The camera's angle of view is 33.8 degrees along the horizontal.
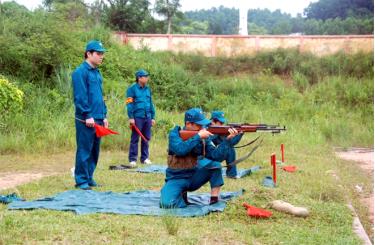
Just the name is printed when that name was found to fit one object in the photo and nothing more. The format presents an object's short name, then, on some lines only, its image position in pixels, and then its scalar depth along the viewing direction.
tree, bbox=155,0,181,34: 34.41
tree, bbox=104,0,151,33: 31.61
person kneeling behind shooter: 7.49
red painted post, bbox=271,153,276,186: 7.86
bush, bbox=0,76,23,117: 13.55
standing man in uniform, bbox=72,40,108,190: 7.82
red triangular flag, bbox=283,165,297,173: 10.16
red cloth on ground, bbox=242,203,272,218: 6.27
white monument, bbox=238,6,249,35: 32.62
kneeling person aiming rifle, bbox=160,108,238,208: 6.66
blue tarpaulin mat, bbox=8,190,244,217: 6.46
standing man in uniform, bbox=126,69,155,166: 10.42
